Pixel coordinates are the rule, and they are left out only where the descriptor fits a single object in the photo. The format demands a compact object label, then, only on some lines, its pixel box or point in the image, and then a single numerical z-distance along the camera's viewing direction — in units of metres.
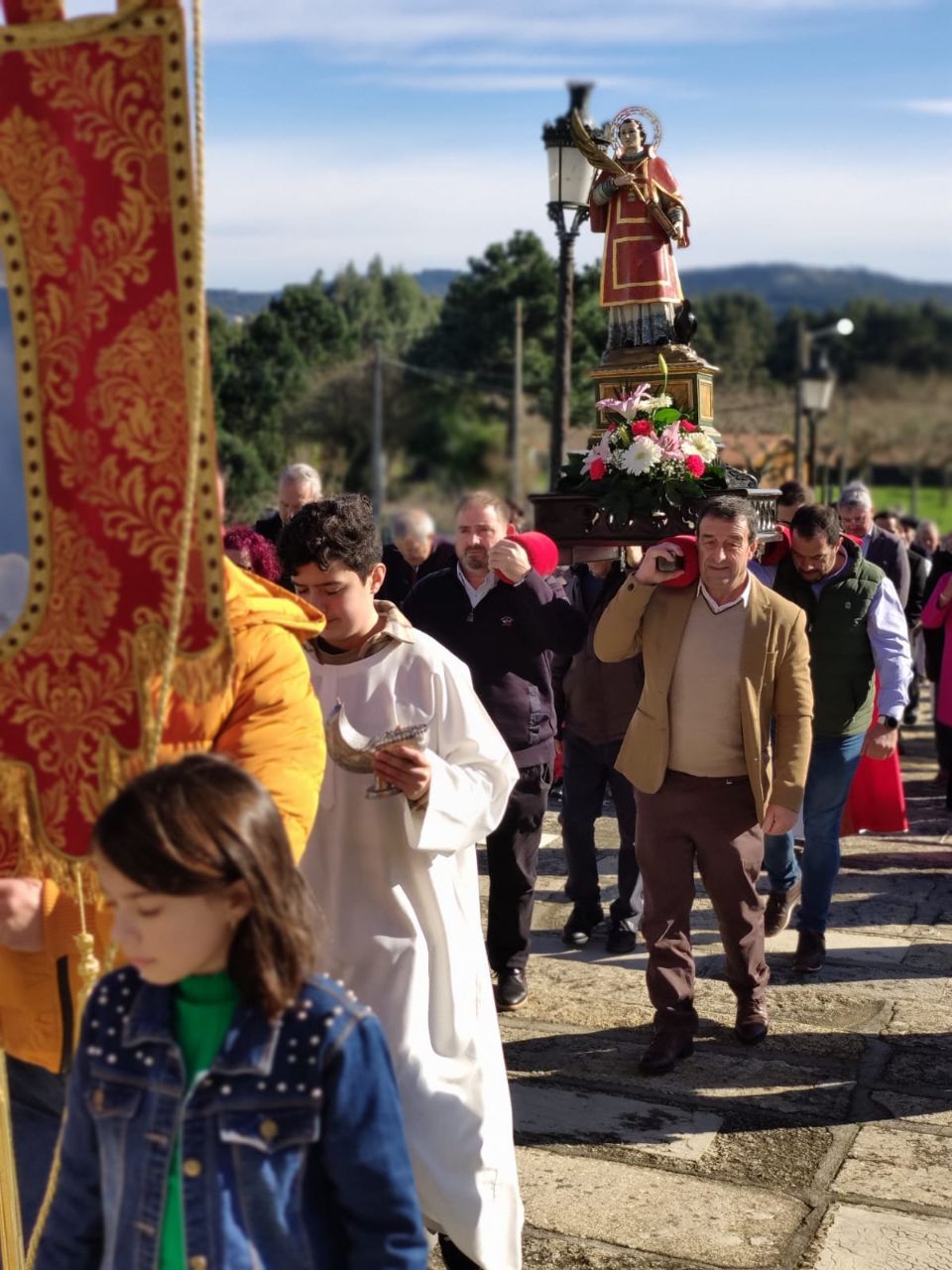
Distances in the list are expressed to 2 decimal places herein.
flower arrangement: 6.94
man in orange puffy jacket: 2.72
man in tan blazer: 5.39
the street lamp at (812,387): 21.00
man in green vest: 6.59
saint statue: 7.95
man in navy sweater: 6.09
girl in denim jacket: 1.91
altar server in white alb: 3.53
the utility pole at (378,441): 36.72
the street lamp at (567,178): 10.53
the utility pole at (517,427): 28.22
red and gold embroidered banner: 2.38
